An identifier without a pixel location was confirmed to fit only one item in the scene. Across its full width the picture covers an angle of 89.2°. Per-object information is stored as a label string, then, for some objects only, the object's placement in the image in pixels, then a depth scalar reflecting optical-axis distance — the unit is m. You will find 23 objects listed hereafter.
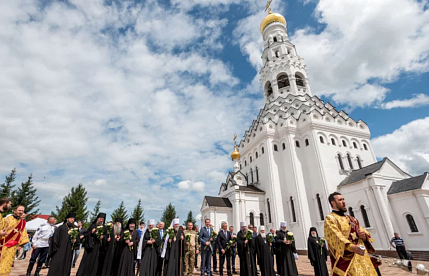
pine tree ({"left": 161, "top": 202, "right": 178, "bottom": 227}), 40.69
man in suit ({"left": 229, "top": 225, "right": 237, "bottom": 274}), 9.55
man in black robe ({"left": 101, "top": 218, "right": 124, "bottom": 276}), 7.98
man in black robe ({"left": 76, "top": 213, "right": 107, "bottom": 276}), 8.00
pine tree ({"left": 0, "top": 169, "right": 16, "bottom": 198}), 28.41
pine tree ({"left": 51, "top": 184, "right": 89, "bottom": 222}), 33.54
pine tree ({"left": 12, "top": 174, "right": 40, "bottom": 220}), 29.70
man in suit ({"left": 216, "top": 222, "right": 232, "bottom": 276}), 9.38
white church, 16.73
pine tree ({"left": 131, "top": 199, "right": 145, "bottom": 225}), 35.72
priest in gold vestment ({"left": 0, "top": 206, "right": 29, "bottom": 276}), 4.52
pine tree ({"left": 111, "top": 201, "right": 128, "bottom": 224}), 34.91
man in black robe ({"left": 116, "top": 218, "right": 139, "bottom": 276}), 7.59
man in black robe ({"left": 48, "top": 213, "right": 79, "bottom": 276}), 6.45
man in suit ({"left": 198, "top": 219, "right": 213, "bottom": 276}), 8.75
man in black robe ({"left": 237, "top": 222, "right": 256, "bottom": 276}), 8.30
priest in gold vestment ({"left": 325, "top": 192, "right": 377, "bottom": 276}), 3.39
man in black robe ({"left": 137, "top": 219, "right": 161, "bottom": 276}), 7.66
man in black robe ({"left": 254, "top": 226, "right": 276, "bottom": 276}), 8.23
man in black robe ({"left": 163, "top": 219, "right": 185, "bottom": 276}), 7.84
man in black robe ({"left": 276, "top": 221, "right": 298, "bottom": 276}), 8.45
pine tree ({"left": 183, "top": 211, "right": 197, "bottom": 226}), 53.90
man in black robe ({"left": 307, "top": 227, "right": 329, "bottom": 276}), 8.38
